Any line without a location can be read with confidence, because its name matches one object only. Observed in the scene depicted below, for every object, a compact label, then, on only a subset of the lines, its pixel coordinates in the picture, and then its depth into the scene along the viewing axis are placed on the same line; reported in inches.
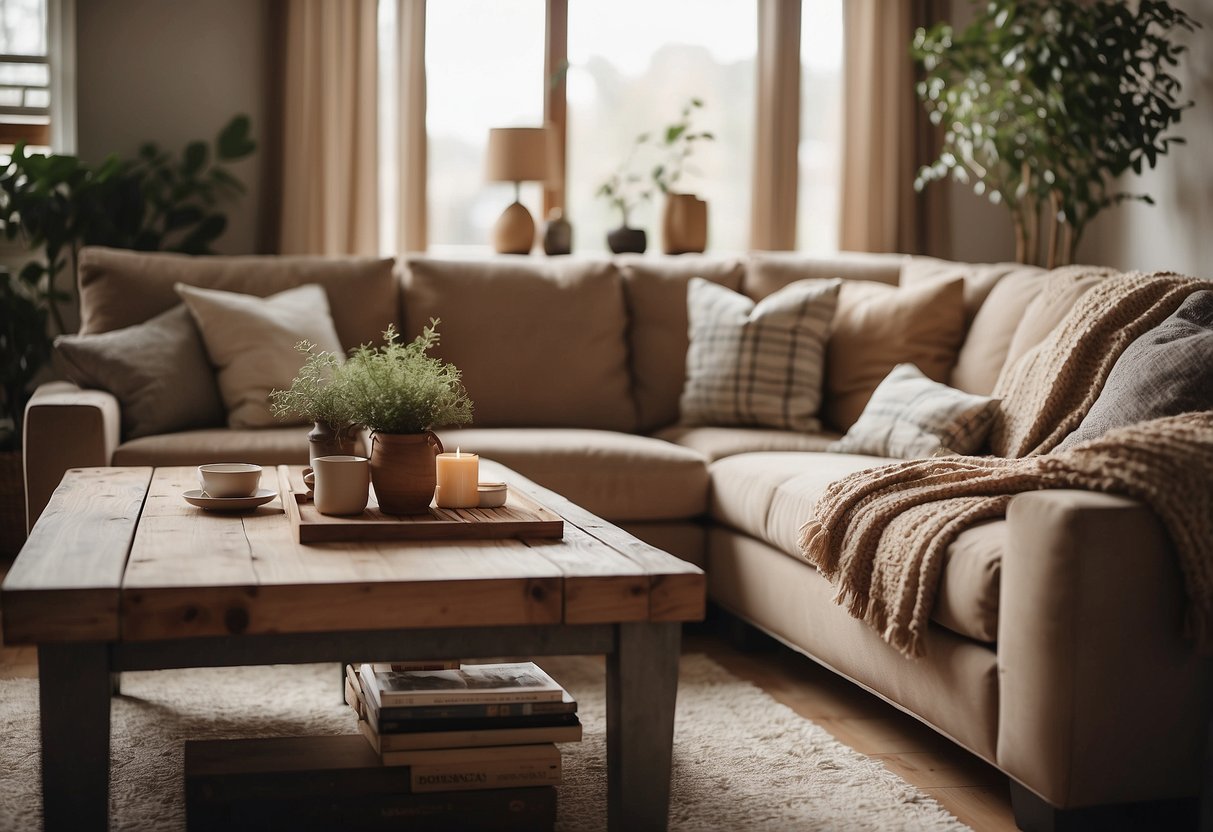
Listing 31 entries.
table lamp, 166.7
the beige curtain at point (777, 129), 189.6
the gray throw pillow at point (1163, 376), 86.6
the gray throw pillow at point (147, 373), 128.6
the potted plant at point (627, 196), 174.9
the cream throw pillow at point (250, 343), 133.3
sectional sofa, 72.5
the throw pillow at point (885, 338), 135.1
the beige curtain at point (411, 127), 176.9
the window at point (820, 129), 192.9
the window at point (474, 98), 182.1
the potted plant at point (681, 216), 174.4
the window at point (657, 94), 188.5
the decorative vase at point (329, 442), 86.9
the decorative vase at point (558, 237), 174.7
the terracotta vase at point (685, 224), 174.7
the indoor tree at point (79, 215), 159.2
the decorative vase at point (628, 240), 174.9
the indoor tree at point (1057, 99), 146.6
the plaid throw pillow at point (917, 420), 112.6
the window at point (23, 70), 167.8
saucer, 85.1
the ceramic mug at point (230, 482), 86.2
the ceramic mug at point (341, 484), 79.0
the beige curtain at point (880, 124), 190.5
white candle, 83.7
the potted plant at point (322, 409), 84.1
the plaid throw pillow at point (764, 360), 138.6
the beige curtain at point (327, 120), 173.5
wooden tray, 75.7
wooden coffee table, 61.9
